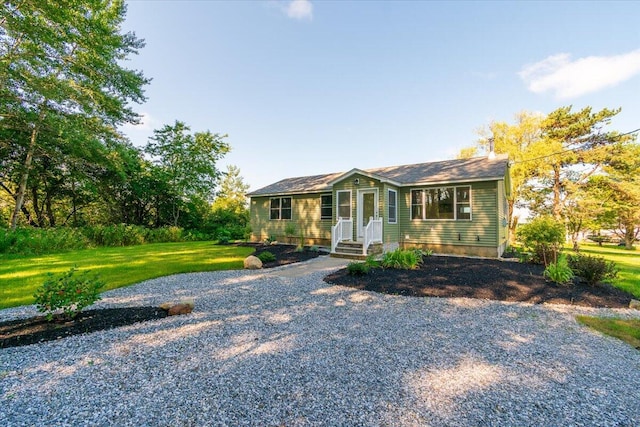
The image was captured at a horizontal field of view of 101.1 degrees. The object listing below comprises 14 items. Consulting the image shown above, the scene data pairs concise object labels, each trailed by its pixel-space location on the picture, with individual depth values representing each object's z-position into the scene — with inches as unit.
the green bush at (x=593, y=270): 232.2
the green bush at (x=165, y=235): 631.2
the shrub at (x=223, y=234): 745.6
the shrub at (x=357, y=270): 273.4
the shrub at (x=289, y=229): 539.9
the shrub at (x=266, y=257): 361.7
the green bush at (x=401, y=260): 304.7
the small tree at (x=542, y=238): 316.5
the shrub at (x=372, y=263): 303.3
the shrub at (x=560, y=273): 238.7
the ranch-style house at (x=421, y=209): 401.1
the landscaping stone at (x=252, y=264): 320.5
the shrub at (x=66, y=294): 138.7
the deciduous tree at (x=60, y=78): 379.2
